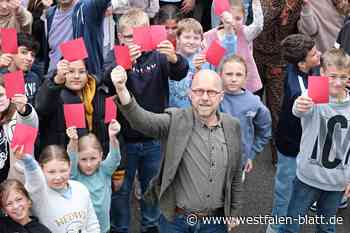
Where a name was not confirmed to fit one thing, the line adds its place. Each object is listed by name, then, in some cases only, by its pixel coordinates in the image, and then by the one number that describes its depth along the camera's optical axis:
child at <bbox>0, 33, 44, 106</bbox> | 4.43
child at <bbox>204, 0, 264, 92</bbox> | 4.90
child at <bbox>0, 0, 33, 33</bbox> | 4.99
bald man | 3.43
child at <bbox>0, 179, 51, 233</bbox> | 3.24
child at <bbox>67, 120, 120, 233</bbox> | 3.79
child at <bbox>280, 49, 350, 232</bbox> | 3.87
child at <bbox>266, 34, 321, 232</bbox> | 4.35
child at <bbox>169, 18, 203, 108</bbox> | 4.62
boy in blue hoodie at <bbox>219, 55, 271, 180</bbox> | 4.25
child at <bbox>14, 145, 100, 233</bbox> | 3.34
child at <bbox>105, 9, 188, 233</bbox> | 4.26
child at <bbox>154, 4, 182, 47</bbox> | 5.22
